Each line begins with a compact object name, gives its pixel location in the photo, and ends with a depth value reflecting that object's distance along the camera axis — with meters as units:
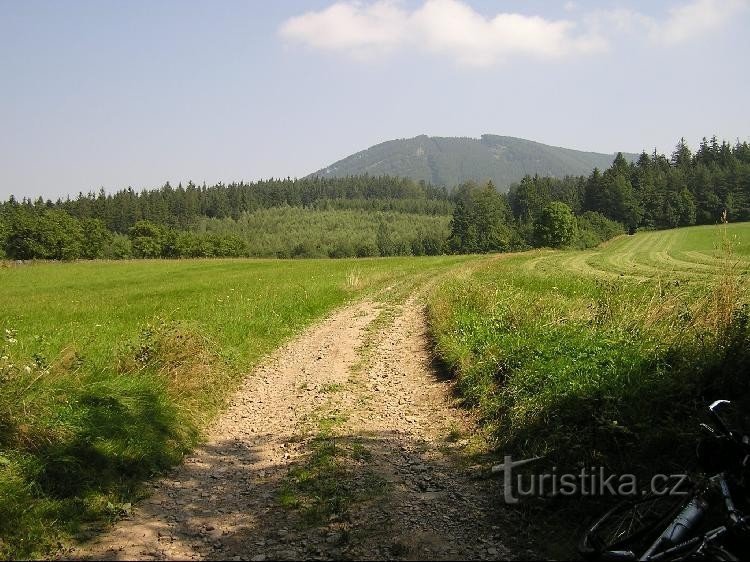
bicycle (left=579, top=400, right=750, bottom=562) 3.29
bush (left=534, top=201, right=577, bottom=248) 80.62
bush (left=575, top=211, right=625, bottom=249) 83.88
